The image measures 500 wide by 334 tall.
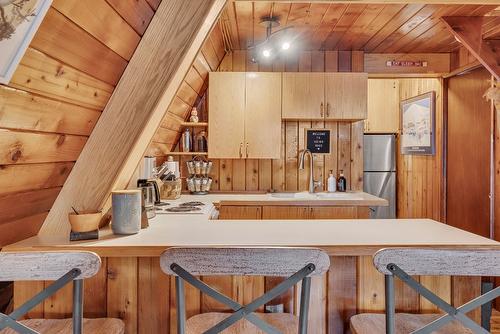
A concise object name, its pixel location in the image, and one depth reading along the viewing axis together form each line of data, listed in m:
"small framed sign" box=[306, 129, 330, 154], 4.03
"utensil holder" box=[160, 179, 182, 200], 3.34
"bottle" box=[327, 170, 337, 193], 3.95
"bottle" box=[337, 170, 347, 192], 3.98
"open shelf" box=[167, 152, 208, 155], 3.82
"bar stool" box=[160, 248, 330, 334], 1.04
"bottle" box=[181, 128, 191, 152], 3.91
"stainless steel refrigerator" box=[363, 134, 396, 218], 4.70
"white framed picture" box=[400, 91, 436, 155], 4.20
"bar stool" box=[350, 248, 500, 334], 1.06
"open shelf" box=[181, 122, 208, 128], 3.79
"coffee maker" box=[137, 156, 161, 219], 2.33
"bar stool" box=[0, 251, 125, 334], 1.08
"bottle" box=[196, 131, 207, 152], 3.93
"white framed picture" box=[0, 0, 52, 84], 1.06
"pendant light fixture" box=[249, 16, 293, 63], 3.19
